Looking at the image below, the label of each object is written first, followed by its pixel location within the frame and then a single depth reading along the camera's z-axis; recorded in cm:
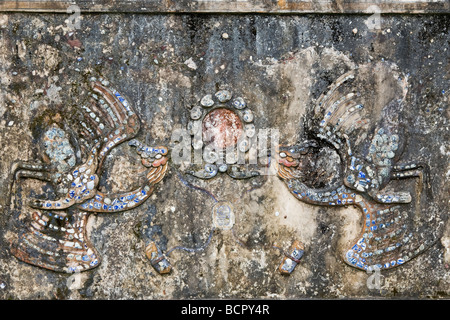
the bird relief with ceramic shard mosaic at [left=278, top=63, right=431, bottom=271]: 567
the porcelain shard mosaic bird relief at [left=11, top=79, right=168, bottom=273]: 559
